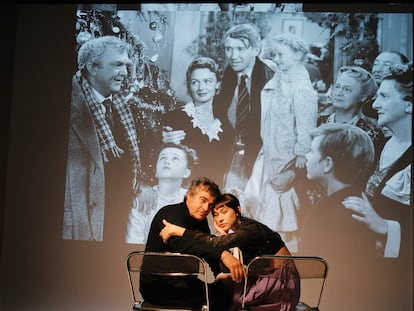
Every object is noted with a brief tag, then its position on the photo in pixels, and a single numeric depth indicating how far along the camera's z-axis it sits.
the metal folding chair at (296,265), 2.70
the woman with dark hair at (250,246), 2.76
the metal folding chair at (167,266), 2.78
